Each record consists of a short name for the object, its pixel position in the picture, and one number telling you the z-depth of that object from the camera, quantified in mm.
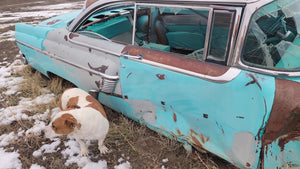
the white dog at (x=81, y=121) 1790
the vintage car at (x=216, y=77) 1323
